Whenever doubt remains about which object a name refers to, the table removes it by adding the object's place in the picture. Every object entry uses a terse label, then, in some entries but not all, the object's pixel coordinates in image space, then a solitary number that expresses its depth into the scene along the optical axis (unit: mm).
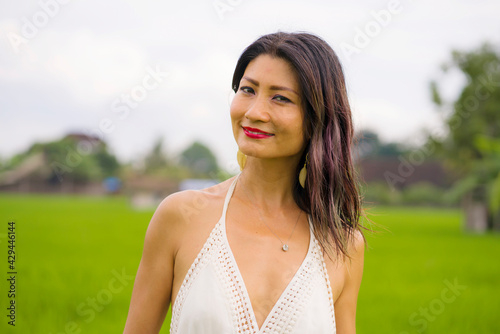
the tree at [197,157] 72612
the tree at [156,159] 68562
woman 2000
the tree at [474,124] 18766
